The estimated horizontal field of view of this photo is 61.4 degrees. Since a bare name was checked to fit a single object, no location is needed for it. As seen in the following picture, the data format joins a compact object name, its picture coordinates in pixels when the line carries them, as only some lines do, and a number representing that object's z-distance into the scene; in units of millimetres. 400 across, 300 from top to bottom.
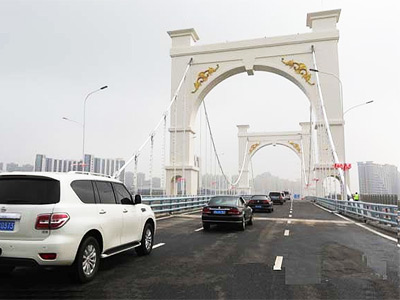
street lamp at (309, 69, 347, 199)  25031
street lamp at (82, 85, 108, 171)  38781
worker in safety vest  27478
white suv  5008
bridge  5291
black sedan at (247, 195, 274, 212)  24141
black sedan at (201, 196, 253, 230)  13062
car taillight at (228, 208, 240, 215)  13078
